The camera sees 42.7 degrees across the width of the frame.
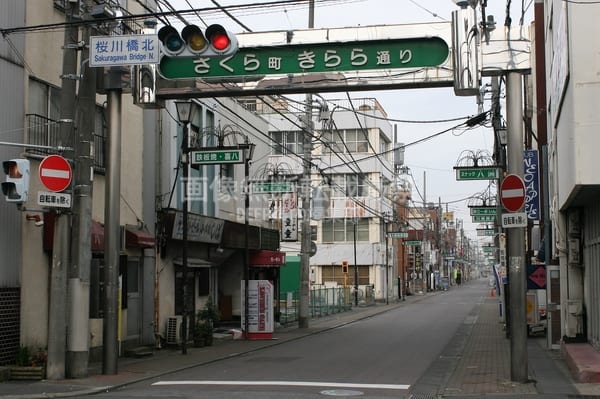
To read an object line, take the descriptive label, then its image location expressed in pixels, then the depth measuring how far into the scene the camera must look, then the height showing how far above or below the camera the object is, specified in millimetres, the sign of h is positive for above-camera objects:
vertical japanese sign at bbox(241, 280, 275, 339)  25578 -1756
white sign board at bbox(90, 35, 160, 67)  13033 +3594
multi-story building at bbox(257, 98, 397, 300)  61000 +3646
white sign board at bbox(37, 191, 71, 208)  13990 +1090
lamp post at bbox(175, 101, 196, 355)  20500 +2328
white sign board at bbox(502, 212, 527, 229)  13445 +653
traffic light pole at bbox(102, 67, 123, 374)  15391 +692
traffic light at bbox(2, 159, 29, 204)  13281 +1339
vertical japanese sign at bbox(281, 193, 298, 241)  35938 +1884
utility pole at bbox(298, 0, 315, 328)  30577 +1709
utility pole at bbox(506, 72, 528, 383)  13492 -82
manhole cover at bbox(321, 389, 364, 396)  12969 -2312
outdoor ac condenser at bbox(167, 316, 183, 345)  21969 -2036
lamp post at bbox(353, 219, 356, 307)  55312 -2122
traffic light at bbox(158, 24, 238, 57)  11344 +3248
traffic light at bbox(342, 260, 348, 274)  51225 -658
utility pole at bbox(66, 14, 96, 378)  14734 +593
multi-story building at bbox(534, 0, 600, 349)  13016 +1717
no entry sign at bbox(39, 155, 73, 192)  14016 +1581
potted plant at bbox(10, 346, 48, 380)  14508 -2050
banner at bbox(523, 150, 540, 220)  21594 +2140
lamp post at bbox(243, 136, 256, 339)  24903 +120
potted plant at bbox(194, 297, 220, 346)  22734 -2094
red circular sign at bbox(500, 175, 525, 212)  13523 +1122
